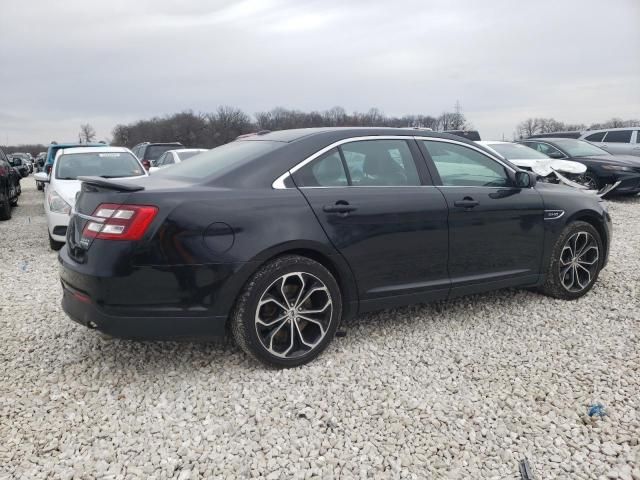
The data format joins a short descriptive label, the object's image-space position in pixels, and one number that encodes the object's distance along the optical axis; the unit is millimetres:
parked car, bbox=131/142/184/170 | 16691
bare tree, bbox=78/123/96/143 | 90562
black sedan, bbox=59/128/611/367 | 2893
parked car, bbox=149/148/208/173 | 12605
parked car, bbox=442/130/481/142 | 17869
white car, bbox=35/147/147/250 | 6793
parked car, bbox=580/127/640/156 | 15078
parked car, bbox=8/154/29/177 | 13625
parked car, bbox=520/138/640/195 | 11305
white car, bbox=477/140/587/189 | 9977
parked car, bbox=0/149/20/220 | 10406
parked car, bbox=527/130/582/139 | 18797
